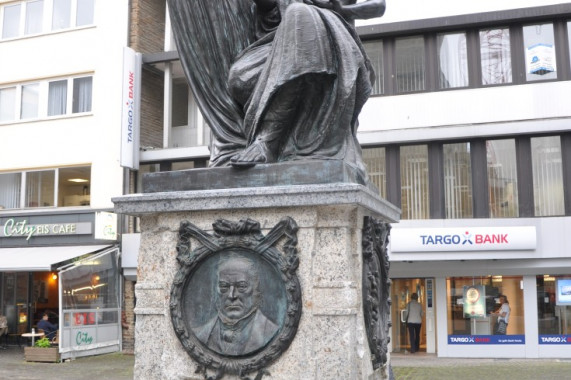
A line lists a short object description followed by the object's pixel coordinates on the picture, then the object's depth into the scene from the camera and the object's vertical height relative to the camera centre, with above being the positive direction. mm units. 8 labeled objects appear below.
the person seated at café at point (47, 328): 20594 -1122
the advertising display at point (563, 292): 18984 -209
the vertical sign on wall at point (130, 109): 21797 +5404
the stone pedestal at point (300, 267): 4074 +114
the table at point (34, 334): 20266 -1292
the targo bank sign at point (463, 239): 18547 +1193
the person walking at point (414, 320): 20031 -960
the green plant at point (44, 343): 19406 -1457
